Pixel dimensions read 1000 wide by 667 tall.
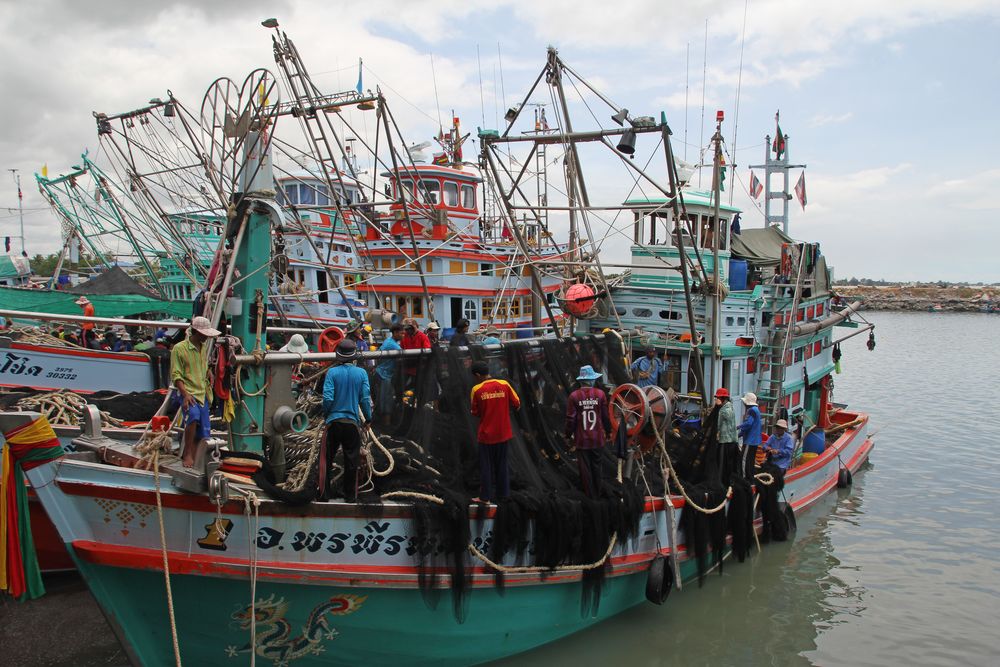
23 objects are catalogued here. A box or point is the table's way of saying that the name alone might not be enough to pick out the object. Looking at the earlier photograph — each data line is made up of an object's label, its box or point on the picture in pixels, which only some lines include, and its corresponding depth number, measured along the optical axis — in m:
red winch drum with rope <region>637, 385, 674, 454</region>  7.45
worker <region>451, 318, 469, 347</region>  7.78
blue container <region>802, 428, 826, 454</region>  12.64
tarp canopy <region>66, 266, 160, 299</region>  21.19
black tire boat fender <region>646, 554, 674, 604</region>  7.52
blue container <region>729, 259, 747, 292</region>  11.43
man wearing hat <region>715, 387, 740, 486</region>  8.34
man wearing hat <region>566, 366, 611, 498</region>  6.81
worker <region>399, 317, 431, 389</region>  8.33
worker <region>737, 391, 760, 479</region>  8.94
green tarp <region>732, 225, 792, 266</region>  12.71
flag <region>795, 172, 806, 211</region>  15.32
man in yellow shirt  5.25
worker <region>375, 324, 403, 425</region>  6.53
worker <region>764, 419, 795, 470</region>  10.41
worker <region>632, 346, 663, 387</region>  9.77
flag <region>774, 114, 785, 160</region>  15.53
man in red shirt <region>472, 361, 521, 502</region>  6.11
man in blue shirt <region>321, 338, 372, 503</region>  5.64
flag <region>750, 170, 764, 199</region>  15.70
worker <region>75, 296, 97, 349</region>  12.26
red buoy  9.91
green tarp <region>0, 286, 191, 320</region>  16.19
